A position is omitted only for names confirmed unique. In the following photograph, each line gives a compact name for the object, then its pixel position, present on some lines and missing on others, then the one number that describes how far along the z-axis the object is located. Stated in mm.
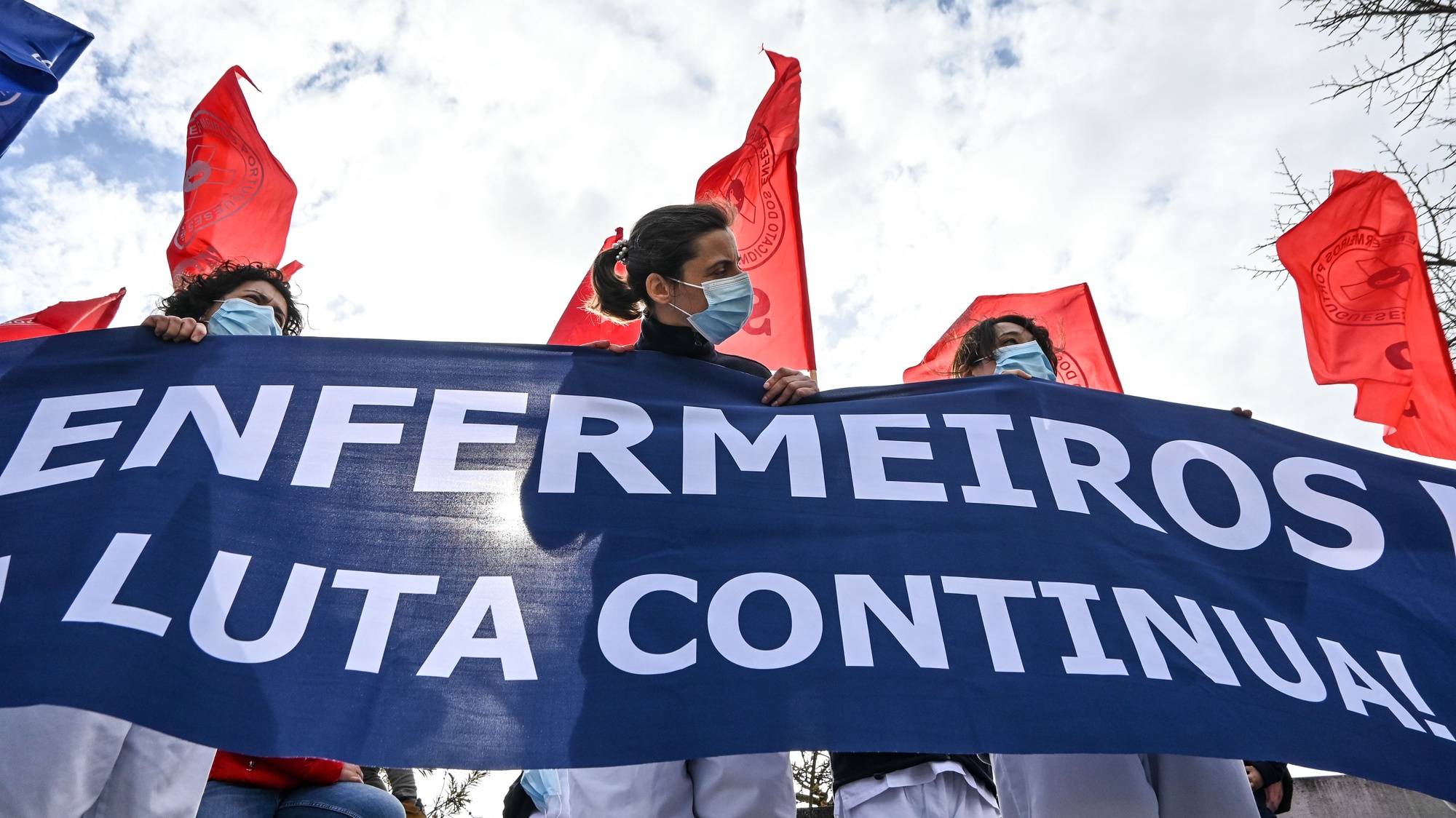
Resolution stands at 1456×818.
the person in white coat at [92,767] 2145
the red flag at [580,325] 5922
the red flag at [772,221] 5418
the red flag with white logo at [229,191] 5988
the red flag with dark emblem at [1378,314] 5379
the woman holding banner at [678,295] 3250
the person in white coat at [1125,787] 2477
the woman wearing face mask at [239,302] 3381
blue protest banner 2230
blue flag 4176
